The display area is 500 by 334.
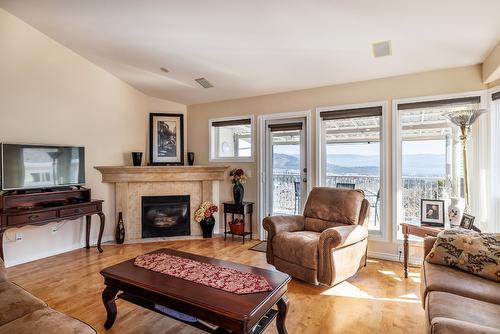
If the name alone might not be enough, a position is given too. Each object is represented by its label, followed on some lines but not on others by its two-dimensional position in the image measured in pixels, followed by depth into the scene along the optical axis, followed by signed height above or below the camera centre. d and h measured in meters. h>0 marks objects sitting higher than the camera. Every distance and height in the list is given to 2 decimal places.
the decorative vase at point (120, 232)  4.47 -1.01
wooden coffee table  1.59 -0.81
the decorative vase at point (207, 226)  4.79 -0.98
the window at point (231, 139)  4.90 +0.56
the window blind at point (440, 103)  3.21 +0.79
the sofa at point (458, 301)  1.26 -0.77
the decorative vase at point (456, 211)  2.78 -0.44
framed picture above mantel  5.15 +0.58
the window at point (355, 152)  3.84 +0.23
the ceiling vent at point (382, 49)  2.96 +1.30
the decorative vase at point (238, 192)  4.66 -0.40
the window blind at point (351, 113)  3.76 +0.78
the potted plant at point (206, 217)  4.77 -0.83
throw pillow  1.93 -0.63
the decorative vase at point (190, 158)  5.25 +0.21
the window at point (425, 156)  3.41 +0.15
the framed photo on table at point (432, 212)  3.01 -0.49
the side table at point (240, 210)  4.54 -0.69
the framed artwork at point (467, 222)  2.65 -0.53
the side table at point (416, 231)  2.83 -0.67
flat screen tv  3.27 +0.06
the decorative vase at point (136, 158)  4.79 +0.20
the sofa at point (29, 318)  1.41 -0.81
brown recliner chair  2.73 -0.75
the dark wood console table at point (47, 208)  3.13 -0.47
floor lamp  2.83 +0.47
